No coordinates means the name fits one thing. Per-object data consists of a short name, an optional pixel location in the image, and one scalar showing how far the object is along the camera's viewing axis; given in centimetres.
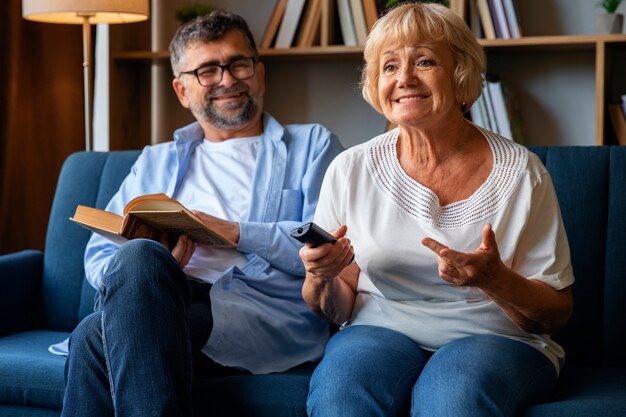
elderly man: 169
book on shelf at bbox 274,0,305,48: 305
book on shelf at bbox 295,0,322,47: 304
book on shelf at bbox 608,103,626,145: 281
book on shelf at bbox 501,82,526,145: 293
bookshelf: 290
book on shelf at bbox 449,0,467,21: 285
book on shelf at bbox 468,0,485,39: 291
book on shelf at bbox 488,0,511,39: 288
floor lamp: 281
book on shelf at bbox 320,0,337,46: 300
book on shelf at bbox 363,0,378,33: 296
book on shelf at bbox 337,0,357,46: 300
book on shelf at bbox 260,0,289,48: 306
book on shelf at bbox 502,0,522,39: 287
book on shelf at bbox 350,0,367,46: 297
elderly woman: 156
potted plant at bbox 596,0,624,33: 283
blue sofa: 178
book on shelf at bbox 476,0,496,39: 288
